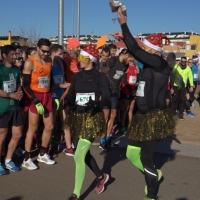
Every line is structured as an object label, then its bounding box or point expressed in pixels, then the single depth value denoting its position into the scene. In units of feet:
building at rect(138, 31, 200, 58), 180.75
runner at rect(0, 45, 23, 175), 16.10
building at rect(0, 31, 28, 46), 71.37
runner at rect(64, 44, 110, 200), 13.50
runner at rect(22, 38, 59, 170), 16.79
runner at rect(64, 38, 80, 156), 19.75
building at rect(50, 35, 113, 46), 214.73
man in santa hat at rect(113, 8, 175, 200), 12.62
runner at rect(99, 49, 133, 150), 22.99
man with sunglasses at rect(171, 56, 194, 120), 33.81
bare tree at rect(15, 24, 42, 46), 68.74
